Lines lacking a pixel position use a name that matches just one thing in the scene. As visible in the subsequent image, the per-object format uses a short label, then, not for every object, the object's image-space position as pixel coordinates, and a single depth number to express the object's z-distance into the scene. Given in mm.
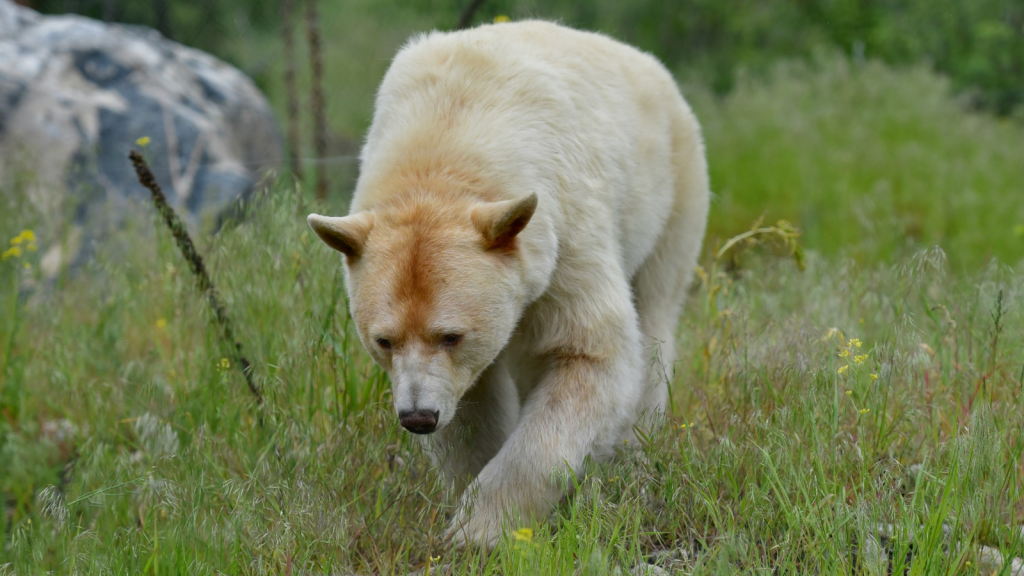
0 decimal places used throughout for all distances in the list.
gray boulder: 14211
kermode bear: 6020
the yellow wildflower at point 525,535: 4736
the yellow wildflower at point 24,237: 10807
